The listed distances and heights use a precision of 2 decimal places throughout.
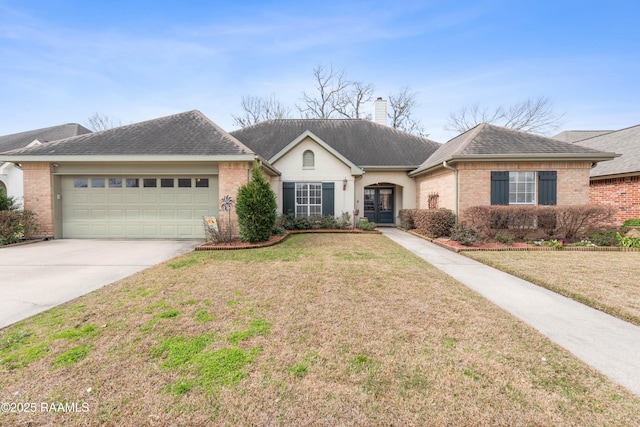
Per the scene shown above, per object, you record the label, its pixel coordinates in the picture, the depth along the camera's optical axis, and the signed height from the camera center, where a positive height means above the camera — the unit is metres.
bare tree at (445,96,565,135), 25.77 +8.94
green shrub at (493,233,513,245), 8.80 -1.15
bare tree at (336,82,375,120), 27.12 +11.16
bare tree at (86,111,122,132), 34.20 +11.10
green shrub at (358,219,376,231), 12.70 -0.96
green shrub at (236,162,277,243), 8.75 -0.08
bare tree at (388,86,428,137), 27.64 +9.84
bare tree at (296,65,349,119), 27.02 +11.16
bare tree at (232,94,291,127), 27.80 +10.01
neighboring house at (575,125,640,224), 11.17 +1.00
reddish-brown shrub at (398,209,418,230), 13.23 -0.70
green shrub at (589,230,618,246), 8.58 -1.13
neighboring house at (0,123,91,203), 16.12 +4.91
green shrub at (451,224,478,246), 8.73 -1.05
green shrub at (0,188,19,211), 9.64 +0.18
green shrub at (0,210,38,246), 9.09 -0.64
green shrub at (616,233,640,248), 8.34 -1.23
